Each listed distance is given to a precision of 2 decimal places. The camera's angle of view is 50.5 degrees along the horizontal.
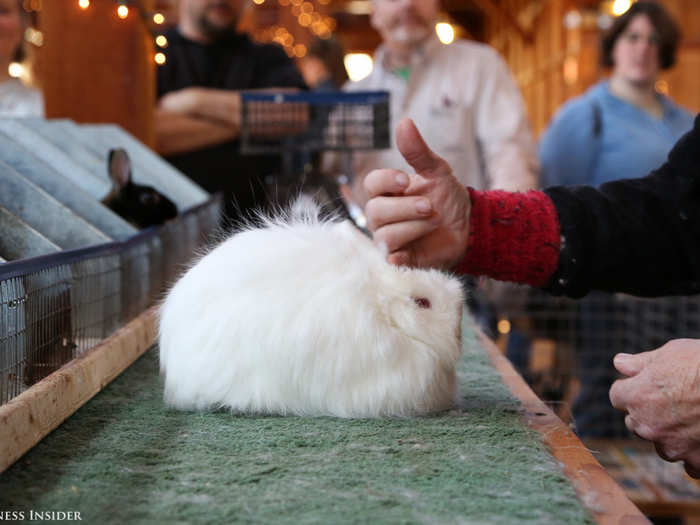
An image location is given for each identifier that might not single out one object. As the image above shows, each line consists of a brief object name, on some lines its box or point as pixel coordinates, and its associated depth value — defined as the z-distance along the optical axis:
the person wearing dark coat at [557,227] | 1.07
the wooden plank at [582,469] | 0.57
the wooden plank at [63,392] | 0.67
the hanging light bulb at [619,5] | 3.30
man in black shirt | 2.29
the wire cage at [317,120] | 1.77
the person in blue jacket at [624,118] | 2.56
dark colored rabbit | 1.29
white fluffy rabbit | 0.84
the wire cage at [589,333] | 2.63
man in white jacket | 2.15
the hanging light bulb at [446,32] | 4.39
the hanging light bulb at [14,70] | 1.70
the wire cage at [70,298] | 0.78
